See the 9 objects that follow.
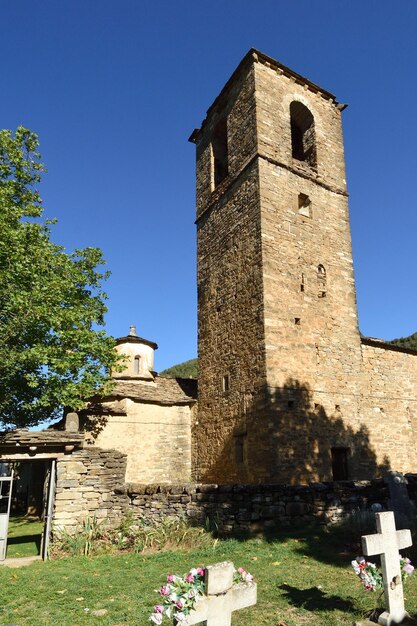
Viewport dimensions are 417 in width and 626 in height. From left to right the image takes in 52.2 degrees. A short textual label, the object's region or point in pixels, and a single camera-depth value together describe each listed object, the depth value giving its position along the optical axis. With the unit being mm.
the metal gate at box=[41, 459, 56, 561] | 9719
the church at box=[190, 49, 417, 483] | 13711
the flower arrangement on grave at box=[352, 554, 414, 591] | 4637
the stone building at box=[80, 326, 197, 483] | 15938
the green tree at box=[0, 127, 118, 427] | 13508
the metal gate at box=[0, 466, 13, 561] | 10109
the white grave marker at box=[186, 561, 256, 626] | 3664
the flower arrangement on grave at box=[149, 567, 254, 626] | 3559
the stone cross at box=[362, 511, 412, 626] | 4574
